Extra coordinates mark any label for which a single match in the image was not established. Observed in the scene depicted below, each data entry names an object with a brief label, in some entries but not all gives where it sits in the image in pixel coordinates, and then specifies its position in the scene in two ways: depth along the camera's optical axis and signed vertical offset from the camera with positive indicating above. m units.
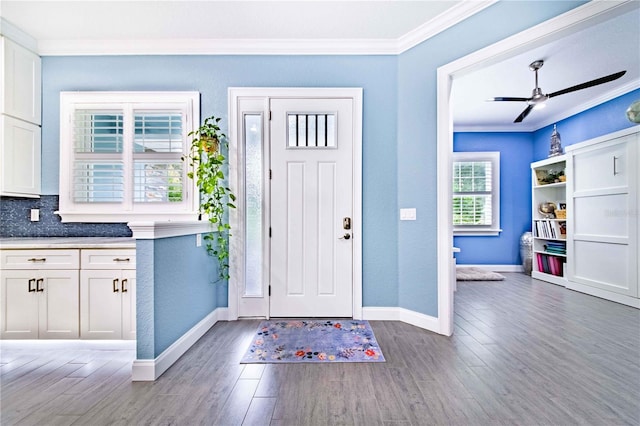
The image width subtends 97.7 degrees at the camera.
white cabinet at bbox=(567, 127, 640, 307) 3.40 -0.02
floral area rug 2.13 -1.10
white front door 2.94 +0.04
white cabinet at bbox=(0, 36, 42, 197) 2.63 +0.91
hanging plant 2.72 +0.31
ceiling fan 3.12 +1.41
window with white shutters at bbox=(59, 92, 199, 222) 2.89 +0.61
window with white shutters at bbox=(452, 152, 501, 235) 5.46 +0.42
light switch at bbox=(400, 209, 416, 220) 2.80 +0.00
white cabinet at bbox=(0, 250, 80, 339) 2.31 -0.65
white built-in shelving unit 4.50 -0.09
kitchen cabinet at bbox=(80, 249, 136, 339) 2.31 -0.66
